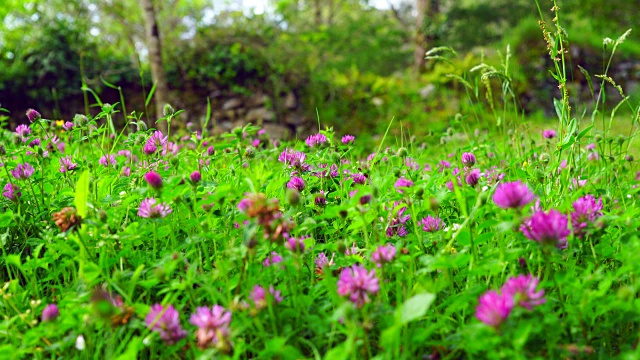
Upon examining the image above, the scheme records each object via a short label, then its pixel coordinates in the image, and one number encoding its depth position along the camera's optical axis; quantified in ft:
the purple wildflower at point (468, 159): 2.13
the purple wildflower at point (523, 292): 1.25
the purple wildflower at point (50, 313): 1.41
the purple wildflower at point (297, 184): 2.06
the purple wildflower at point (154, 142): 2.19
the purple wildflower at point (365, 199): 1.70
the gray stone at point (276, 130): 9.17
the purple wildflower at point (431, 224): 1.91
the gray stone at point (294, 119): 9.67
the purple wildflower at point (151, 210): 1.68
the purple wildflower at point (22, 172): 2.06
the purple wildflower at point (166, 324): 1.36
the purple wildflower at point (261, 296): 1.39
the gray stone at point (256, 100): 9.74
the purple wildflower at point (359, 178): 2.21
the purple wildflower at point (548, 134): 2.75
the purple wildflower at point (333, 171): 2.39
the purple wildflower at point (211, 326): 1.25
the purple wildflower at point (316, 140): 2.40
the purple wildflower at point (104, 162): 2.67
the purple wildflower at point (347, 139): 2.44
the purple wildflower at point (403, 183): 1.89
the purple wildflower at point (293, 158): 2.20
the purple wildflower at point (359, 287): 1.32
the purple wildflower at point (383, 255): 1.46
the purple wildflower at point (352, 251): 1.73
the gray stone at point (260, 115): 9.47
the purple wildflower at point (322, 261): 1.73
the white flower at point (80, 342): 1.38
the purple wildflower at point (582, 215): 1.47
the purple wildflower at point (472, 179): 1.93
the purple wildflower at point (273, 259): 1.55
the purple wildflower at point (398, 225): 1.95
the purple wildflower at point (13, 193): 2.01
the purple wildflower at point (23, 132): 2.55
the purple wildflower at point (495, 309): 1.19
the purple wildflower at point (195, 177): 1.67
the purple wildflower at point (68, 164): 2.25
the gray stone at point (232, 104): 9.80
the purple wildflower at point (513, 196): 1.39
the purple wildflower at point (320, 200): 2.05
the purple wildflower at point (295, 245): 1.45
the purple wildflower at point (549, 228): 1.35
